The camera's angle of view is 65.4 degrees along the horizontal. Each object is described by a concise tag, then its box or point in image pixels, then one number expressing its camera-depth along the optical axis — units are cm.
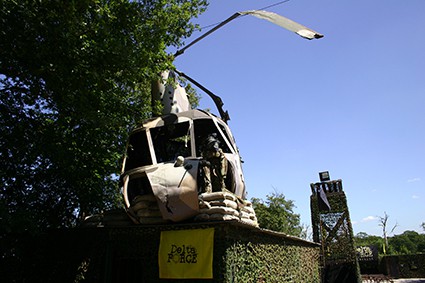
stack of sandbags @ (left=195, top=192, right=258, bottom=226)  671
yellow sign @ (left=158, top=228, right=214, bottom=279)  669
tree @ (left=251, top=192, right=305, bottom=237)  3069
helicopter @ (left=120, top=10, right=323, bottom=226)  693
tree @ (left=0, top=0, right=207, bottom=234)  725
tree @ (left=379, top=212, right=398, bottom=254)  5466
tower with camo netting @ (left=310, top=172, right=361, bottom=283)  2034
